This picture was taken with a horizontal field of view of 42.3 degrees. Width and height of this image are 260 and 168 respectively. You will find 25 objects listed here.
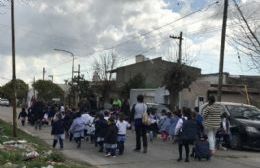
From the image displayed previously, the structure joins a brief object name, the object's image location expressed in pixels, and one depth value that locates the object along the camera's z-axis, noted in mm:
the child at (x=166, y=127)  13444
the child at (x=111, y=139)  10121
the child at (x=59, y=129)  11637
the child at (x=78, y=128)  11958
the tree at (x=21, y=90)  67060
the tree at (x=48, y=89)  59320
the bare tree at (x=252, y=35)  8992
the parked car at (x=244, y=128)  11825
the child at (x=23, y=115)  19530
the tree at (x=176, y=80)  26214
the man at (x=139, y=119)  10767
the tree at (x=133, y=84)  38842
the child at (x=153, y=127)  13459
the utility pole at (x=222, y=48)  17077
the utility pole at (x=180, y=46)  27885
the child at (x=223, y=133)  11637
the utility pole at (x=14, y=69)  14221
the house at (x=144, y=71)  45287
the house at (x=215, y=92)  27769
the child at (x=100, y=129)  11029
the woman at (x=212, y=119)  10064
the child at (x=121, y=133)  10495
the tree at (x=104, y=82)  41494
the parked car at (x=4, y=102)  58129
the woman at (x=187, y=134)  9437
